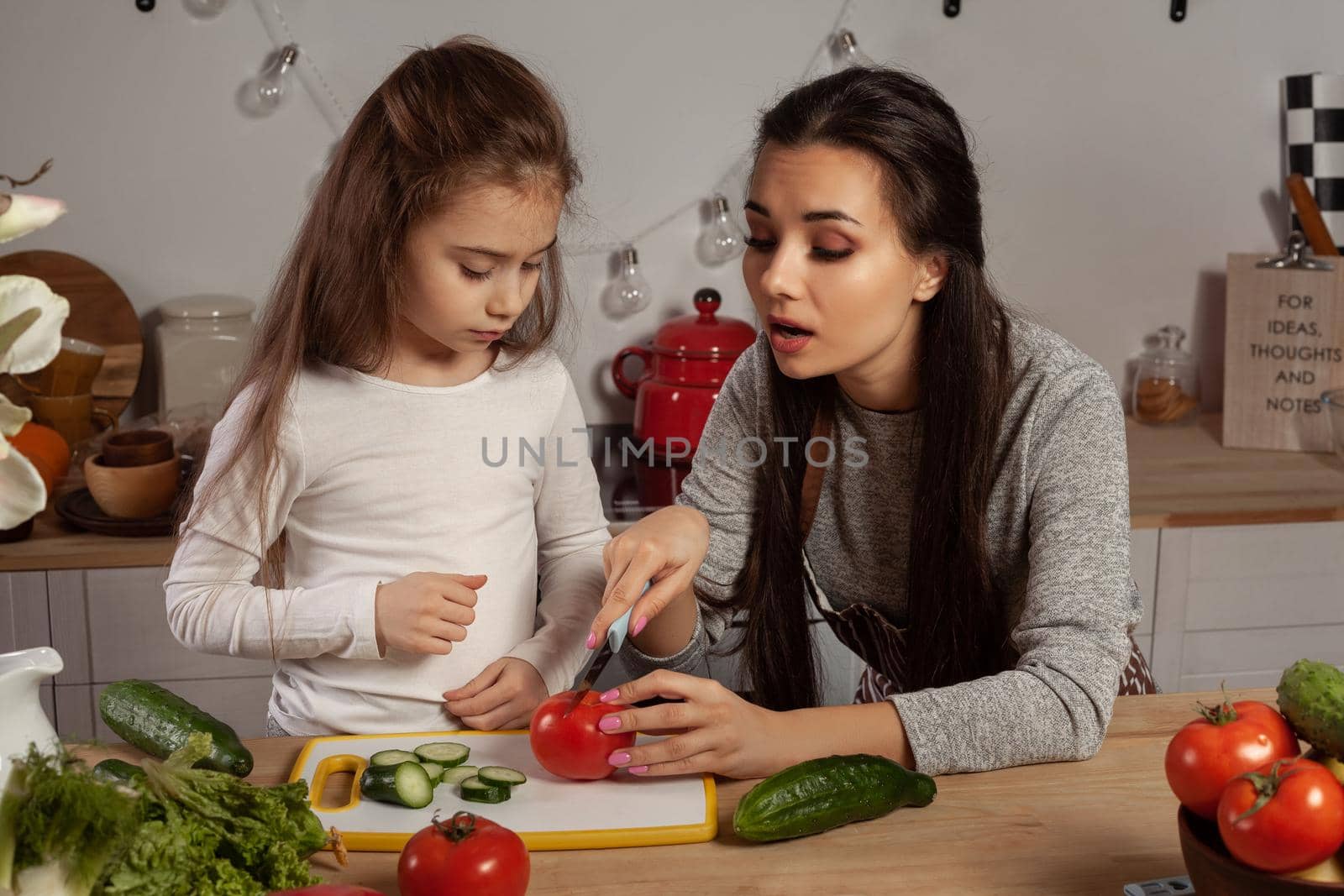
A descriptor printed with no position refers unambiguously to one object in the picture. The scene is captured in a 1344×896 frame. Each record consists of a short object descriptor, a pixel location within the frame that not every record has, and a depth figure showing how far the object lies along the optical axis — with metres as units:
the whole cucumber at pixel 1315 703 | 0.79
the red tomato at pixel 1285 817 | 0.75
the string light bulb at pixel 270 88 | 2.35
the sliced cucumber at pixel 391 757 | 1.03
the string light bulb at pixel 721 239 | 2.54
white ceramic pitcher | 0.74
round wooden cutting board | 2.36
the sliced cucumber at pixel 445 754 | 1.05
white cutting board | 0.97
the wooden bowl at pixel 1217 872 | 0.76
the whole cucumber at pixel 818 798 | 0.96
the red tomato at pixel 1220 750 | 0.81
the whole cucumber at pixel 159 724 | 1.05
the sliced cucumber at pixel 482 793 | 1.01
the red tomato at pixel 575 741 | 1.03
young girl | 1.27
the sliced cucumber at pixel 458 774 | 1.04
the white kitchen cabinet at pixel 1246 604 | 2.28
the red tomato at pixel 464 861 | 0.83
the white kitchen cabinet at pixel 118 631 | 2.07
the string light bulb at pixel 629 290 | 2.54
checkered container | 2.66
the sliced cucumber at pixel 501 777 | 1.02
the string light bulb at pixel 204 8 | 2.32
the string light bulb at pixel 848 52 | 2.47
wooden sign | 2.49
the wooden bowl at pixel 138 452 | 2.08
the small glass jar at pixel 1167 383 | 2.72
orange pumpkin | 2.17
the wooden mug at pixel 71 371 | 2.32
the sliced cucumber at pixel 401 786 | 1.00
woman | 1.11
